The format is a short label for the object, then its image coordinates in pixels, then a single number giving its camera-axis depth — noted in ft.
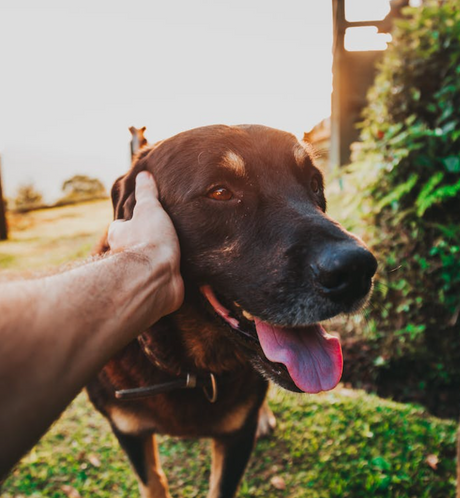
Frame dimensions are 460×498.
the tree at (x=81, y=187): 51.55
